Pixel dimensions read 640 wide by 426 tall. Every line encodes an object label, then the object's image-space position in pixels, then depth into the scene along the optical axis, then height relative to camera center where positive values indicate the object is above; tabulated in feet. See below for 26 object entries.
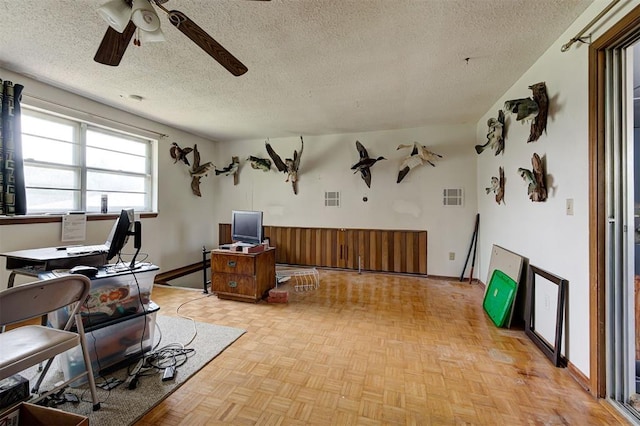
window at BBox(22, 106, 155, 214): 9.81 +2.08
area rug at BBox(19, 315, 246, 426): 5.01 -3.72
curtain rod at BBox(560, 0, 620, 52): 5.10 +3.98
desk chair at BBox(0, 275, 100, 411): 3.87 -2.05
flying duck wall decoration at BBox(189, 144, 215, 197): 16.47 +2.74
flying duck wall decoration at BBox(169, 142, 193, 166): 15.10 +3.54
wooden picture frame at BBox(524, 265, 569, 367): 6.47 -2.77
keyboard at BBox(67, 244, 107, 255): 7.14 -1.00
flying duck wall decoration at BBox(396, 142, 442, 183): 13.66 +3.00
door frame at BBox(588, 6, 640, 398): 5.36 -0.06
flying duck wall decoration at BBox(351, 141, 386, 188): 14.65 +2.87
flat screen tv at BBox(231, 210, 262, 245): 11.78 -0.56
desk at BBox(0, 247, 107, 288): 6.44 -1.22
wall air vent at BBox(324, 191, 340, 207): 16.33 +1.00
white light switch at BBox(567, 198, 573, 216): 6.23 +0.24
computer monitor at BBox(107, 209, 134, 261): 6.93 -0.52
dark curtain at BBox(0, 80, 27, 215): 8.39 +1.91
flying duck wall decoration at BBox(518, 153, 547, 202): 7.28 +1.02
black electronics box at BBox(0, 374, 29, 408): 4.17 -2.84
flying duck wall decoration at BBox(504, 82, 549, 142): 7.13 +2.97
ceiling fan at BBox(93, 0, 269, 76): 4.37 +3.32
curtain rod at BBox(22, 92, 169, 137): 9.37 +4.13
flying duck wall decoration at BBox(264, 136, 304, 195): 16.34 +3.15
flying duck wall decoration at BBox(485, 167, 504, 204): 10.35 +1.23
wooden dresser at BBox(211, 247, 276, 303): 10.86 -2.52
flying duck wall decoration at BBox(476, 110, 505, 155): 10.00 +3.21
